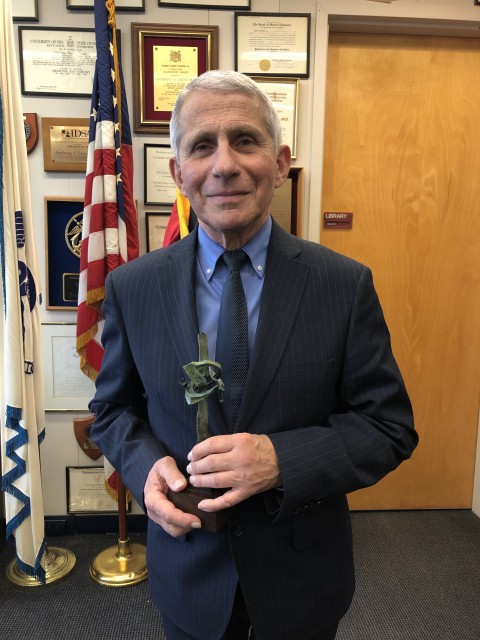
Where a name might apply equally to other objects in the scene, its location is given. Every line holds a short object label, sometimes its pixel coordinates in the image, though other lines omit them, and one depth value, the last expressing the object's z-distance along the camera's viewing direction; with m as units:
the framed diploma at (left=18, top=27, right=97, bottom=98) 2.07
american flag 1.90
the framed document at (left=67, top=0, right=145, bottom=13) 2.03
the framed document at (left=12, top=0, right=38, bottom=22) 2.03
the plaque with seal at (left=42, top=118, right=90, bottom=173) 2.13
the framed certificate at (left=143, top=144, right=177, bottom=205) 2.16
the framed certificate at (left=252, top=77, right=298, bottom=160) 2.13
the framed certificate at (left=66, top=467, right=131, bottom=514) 2.36
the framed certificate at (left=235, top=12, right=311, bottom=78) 2.08
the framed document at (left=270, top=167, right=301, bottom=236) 2.21
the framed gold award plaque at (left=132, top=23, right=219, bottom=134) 2.07
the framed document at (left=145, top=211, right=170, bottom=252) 2.21
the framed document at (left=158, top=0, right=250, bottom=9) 2.05
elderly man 0.81
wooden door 2.30
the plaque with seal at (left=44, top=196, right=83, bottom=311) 2.20
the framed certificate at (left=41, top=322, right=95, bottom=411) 2.28
